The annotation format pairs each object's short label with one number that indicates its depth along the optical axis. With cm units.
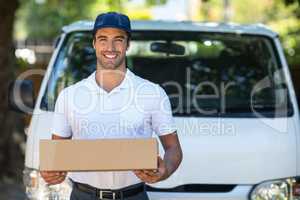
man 395
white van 508
